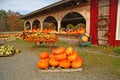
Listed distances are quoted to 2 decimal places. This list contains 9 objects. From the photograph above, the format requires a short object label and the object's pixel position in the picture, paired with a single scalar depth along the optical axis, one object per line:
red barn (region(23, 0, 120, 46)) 4.65
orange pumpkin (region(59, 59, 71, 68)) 2.57
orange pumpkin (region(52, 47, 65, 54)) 2.59
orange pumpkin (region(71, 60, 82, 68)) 2.59
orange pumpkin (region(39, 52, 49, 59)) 2.69
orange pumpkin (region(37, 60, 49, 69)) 2.57
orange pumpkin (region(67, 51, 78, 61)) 2.60
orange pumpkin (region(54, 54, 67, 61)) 2.58
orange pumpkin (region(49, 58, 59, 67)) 2.59
